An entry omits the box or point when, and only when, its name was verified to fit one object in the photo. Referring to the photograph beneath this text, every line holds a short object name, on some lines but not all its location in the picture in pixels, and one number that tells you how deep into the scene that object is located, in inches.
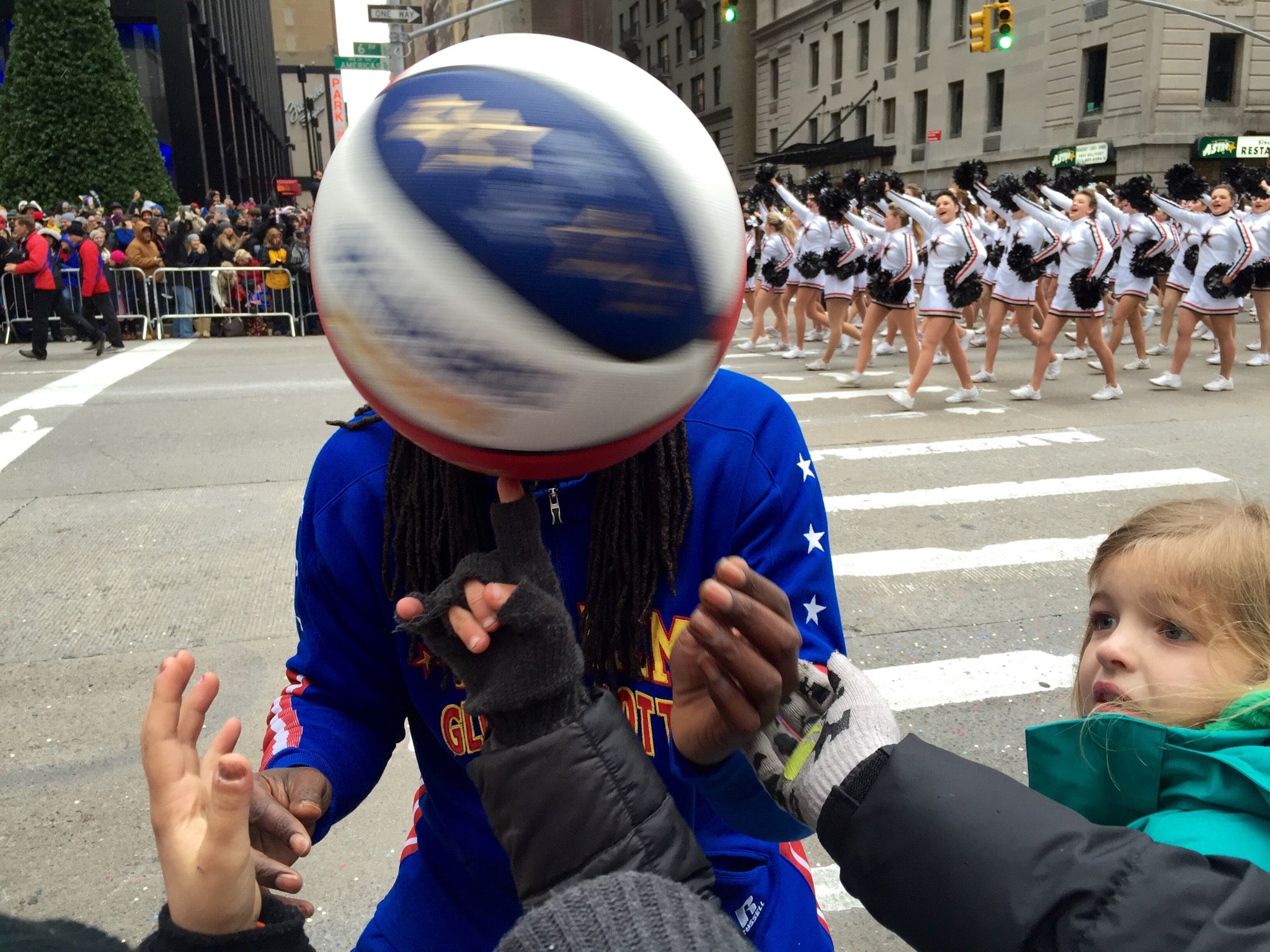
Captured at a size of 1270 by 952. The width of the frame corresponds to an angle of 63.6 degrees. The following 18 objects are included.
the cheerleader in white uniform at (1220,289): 415.2
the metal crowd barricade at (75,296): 586.9
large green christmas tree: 732.7
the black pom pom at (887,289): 422.3
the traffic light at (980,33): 802.2
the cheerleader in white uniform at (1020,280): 435.2
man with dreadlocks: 58.0
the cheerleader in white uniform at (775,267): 530.9
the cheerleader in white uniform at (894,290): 421.7
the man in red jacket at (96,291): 539.8
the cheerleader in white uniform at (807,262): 518.3
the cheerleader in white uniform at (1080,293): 400.8
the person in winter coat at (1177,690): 45.4
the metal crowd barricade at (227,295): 631.2
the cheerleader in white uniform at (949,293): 388.2
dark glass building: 1074.1
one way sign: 699.4
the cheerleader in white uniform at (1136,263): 468.8
